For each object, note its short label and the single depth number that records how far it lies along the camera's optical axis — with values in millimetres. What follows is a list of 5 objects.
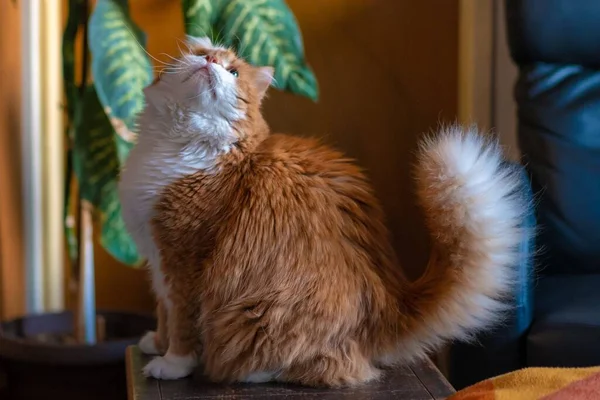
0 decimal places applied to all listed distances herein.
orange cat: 996
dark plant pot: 1398
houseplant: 1364
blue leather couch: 1420
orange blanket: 772
